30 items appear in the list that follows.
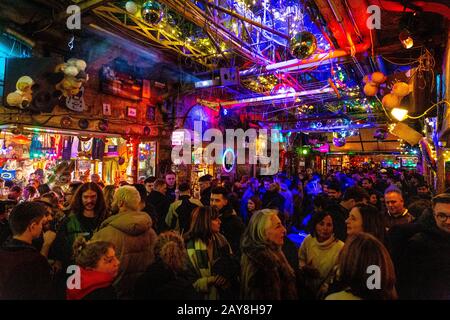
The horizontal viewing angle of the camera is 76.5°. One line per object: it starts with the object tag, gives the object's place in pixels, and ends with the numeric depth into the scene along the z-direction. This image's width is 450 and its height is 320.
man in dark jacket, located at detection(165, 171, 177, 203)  6.73
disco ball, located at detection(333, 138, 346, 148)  16.45
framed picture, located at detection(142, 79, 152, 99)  9.03
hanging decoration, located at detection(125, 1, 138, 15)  5.10
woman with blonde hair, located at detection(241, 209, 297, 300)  2.23
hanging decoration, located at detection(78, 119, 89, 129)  7.35
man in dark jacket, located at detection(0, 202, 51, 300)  2.13
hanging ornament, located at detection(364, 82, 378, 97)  5.34
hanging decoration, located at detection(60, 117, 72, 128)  6.95
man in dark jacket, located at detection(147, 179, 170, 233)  5.03
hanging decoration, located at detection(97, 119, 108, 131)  7.81
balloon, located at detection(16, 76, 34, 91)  5.55
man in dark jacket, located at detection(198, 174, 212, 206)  5.65
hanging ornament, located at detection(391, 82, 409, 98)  4.91
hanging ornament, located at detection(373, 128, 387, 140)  15.03
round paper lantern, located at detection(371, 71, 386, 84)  5.24
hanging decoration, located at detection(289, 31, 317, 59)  4.70
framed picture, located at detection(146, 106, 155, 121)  9.27
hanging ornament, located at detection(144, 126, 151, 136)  9.04
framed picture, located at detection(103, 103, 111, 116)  7.95
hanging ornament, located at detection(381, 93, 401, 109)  5.01
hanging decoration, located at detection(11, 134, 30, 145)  7.50
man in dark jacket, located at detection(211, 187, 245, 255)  3.70
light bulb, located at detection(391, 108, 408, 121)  5.00
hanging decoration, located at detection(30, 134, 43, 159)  7.72
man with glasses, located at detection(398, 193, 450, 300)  2.42
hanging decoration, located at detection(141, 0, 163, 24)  4.75
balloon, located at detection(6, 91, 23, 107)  5.41
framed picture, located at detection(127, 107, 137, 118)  8.64
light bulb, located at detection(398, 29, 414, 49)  4.24
